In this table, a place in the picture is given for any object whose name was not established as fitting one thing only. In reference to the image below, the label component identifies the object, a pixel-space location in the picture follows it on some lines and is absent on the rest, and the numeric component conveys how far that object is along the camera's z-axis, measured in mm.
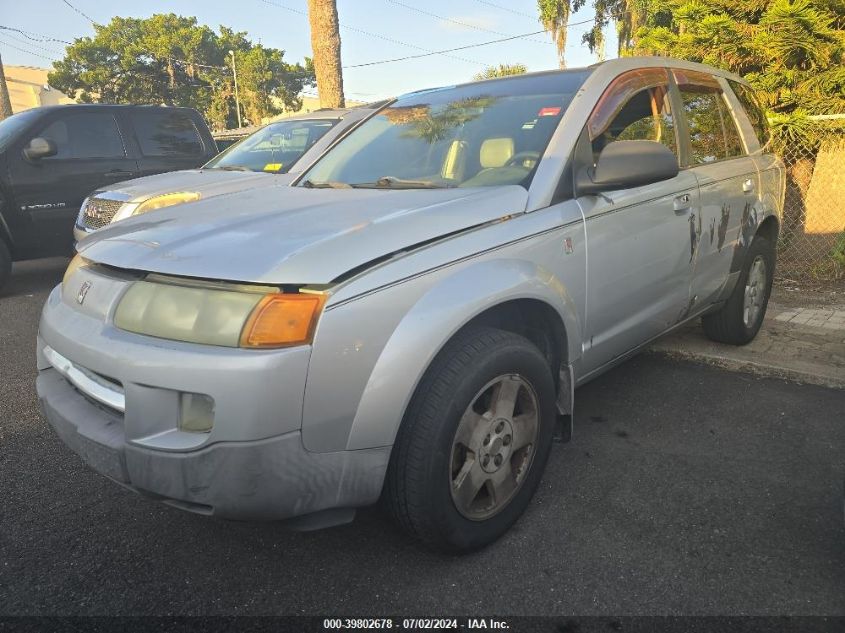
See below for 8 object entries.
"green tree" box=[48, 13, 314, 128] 51812
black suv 6727
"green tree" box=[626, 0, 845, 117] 7059
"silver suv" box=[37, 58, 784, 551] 1795
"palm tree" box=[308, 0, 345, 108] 10305
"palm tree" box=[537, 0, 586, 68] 32438
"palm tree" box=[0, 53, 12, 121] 19109
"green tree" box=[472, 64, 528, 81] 35062
